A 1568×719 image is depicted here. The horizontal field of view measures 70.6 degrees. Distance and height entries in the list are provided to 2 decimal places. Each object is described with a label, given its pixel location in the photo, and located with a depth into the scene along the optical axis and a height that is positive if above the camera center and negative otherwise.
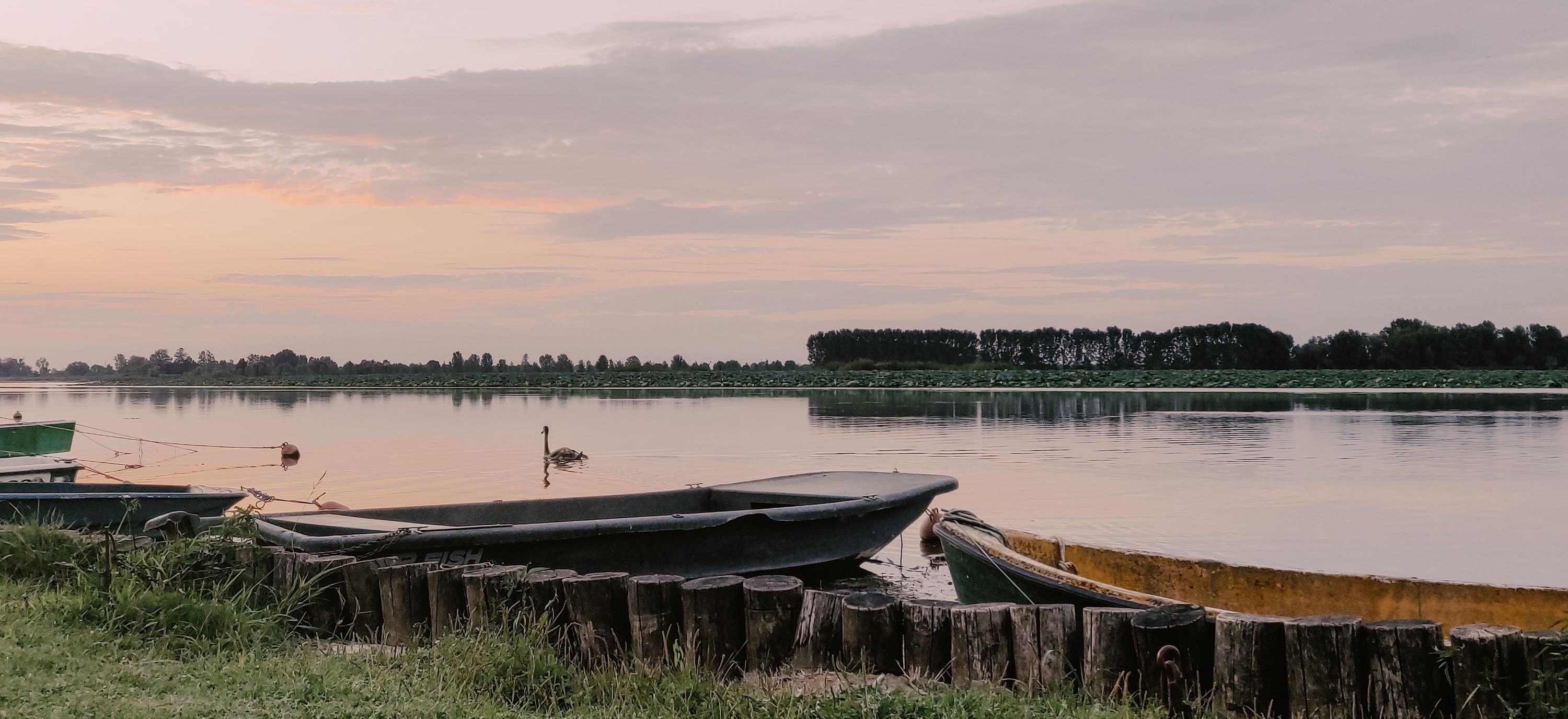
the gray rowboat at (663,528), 9.51 -1.44
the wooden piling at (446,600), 7.09 -1.42
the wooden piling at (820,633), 6.06 -1.42
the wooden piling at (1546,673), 4.95 -1.37
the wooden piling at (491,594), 6.81 -1.35
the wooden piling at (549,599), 6.72 -1.36
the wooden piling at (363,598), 7.62 -1.52
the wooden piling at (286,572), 7.80 -1.36
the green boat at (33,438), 20.95 -1.06
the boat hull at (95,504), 12.47 -1.42
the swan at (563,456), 26.95 -1.90
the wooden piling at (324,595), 7.76 -1.51
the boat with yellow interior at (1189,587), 7.36 -1.55
